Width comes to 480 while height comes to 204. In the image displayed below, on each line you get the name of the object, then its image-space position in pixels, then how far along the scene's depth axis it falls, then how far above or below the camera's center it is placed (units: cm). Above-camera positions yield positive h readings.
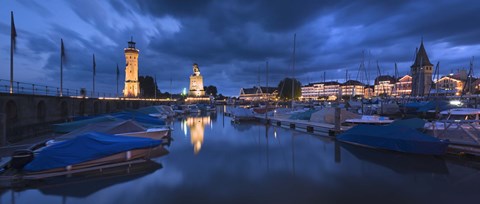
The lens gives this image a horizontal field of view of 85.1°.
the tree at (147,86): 12888 +836
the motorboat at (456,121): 1909 -165
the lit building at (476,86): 11565 +673
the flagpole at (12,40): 2703 +666
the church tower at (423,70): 11055 +1336
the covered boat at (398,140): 1816 -291
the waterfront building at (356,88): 18280 +971
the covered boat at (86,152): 1355 -275
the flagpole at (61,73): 3738 +466
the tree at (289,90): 12028 +549
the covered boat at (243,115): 5292 -269
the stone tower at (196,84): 16488 +1149
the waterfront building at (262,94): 18672 +563
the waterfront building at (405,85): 14092 +873
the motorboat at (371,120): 2784 -213
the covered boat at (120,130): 1873 -204
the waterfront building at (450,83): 12025 +857
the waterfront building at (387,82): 16210 +1201
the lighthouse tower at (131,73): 10725 +1210
